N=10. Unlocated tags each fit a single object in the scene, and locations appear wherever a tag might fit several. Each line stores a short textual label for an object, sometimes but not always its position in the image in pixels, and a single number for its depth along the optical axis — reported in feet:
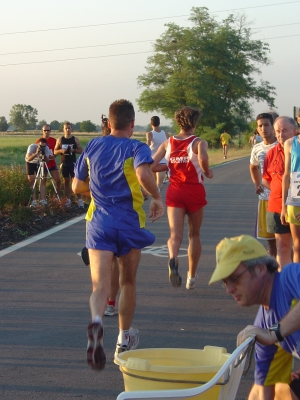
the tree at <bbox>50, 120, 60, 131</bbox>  458.37
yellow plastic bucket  11.16
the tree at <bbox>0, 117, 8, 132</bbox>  523.38
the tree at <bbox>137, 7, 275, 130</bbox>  281.74
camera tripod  52.85
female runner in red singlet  26.14
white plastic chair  8.94
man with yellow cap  10.68
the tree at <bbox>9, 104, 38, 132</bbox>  546.26
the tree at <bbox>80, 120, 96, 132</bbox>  422.00
